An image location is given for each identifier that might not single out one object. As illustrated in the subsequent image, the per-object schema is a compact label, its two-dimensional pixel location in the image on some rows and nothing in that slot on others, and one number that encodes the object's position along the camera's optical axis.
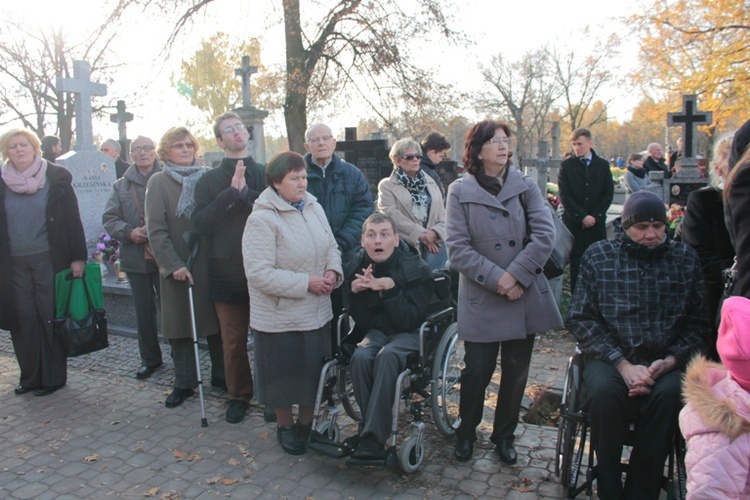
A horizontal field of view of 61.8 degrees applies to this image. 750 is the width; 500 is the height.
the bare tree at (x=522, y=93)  41.34
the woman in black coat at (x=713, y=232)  3.25
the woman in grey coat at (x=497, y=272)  3.56
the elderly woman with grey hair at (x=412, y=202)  5.02
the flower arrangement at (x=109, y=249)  7.41
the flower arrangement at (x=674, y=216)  6.78
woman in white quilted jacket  3.74
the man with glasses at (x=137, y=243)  5.32
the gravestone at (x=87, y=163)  8.65
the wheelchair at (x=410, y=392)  3.43
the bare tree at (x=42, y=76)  22.89
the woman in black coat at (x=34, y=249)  4.87
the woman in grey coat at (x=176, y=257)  4.68
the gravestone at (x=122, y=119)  15.27
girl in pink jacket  2.11
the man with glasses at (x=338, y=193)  4.48
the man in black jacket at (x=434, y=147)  6.46
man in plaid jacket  2.94
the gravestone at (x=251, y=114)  13.69
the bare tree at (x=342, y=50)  14.28
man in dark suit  7.09
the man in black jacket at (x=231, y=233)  4.29
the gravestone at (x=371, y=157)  10.49
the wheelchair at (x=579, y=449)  2.97
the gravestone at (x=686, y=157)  10.78
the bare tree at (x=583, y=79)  39.97
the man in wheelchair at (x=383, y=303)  3.53
